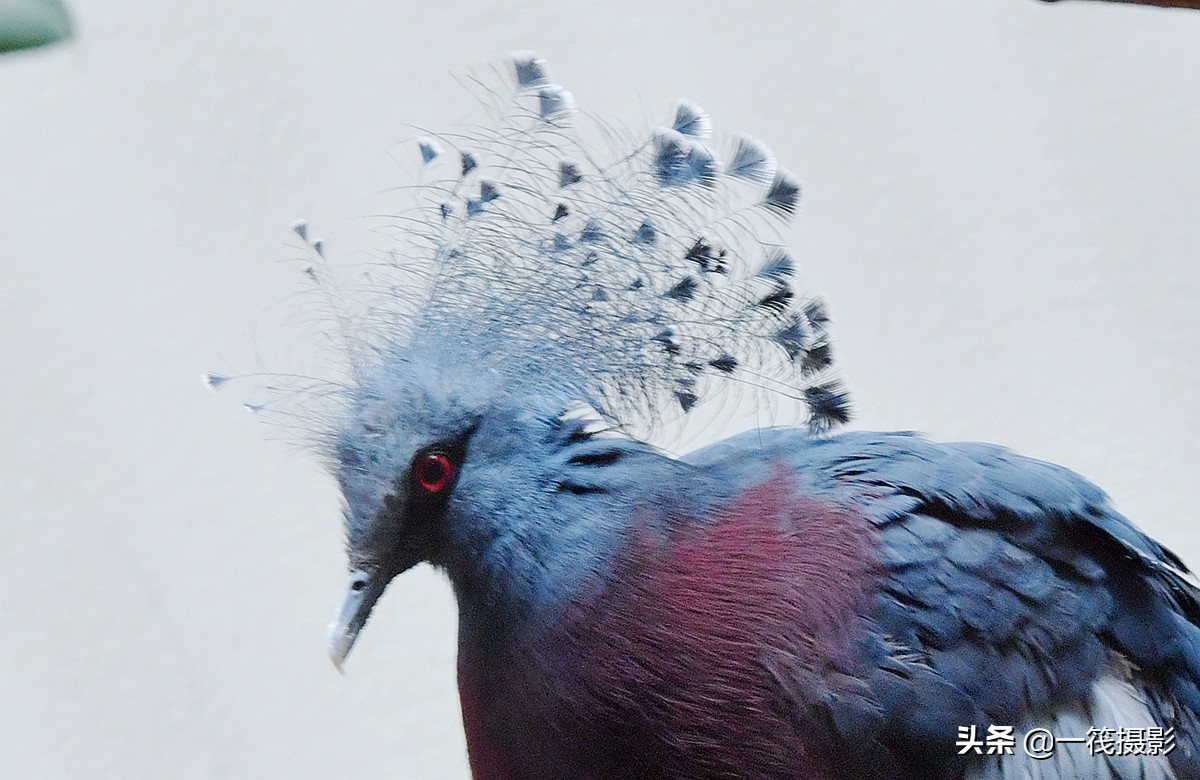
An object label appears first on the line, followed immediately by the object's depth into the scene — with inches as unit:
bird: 199.9
